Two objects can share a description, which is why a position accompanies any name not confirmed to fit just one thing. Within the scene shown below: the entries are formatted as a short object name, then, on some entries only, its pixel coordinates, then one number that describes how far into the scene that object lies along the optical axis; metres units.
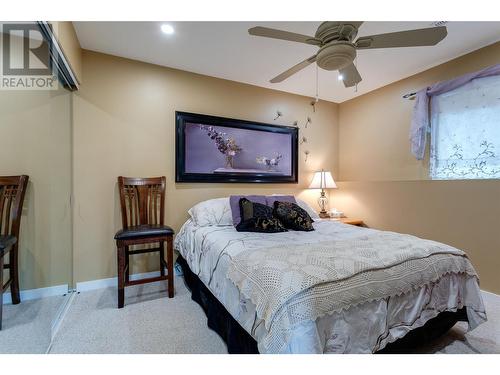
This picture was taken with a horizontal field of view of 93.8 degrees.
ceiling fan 1.48
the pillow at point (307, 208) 2.92
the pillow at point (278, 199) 2.68
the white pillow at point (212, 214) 2.48
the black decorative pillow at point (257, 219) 2.20
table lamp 3.49
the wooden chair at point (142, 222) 2.06
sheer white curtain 2.32
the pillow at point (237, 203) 2.43
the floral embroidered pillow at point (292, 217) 2.32
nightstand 3.32
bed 1.02
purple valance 2.65
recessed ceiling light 2.06
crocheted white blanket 1.01
